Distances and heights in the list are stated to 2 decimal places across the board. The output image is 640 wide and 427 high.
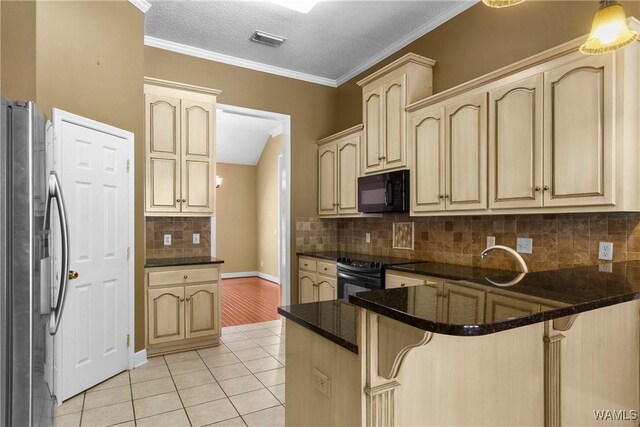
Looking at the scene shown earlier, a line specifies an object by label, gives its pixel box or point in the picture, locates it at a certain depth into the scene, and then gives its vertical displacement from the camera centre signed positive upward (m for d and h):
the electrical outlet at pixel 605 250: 2.21 -0.23
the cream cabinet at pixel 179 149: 3.57 +0.66
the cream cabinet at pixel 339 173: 4.14 +0.49
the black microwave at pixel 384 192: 3.37 +0.20
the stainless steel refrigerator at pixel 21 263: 1.53 -0.21
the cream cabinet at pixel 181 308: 3.43 -0.92
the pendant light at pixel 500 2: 1.36 +0.79
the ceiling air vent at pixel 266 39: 3.71 +1.81
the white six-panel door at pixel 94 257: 2.58 -0.34
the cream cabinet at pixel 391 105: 3.38 +1.06
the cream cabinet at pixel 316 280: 3.96 -0.76
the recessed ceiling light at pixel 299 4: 2.95 +1.71
